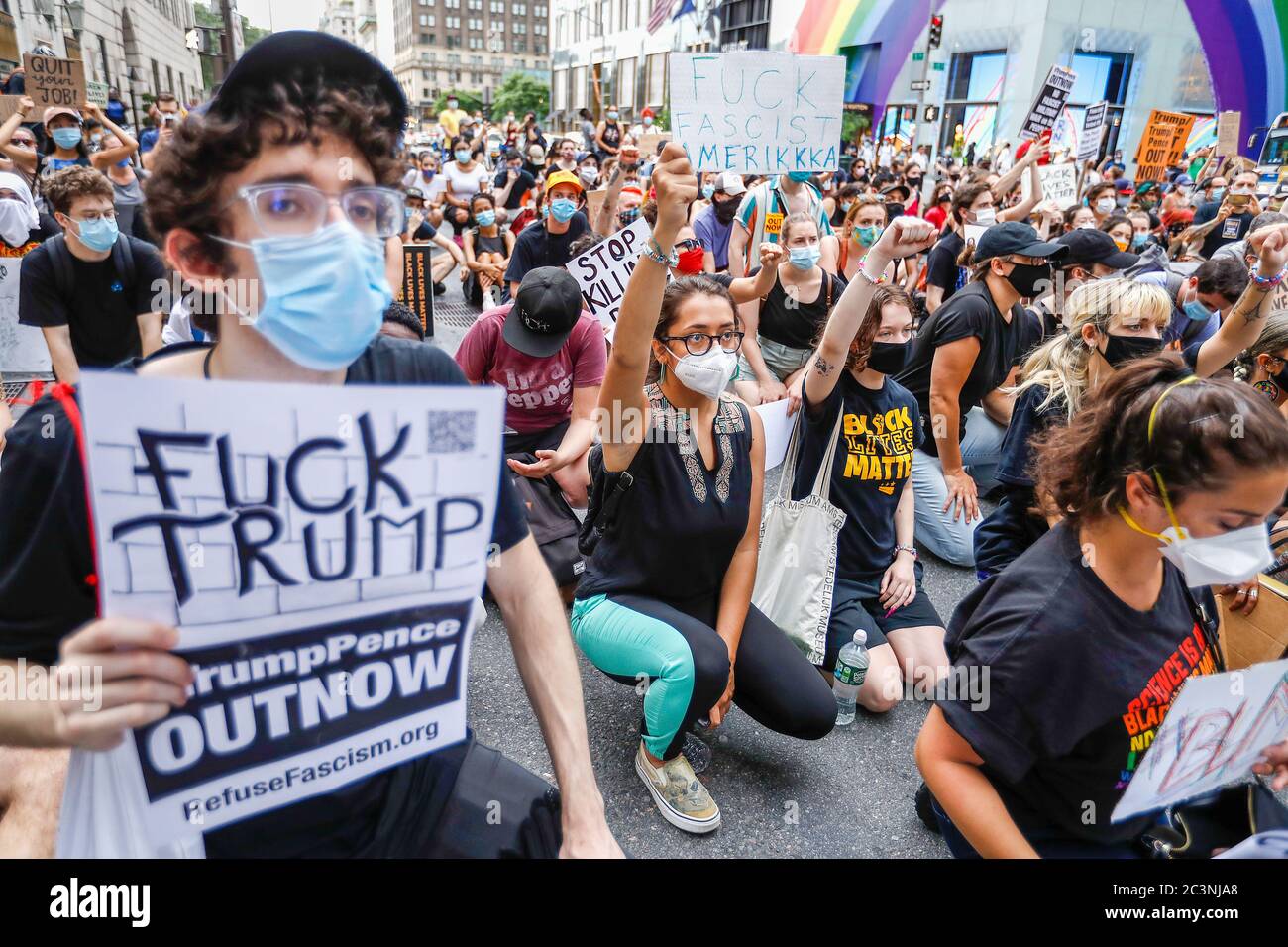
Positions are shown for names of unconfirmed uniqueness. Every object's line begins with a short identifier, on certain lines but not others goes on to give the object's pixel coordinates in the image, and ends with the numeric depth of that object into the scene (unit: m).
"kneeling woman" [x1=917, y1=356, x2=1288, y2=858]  1.60
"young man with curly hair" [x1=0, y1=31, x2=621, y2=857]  1.08
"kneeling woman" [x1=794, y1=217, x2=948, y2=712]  3.22
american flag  23.17
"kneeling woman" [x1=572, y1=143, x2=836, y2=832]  2.53
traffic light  18.77
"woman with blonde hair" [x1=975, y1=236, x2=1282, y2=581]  3.22
